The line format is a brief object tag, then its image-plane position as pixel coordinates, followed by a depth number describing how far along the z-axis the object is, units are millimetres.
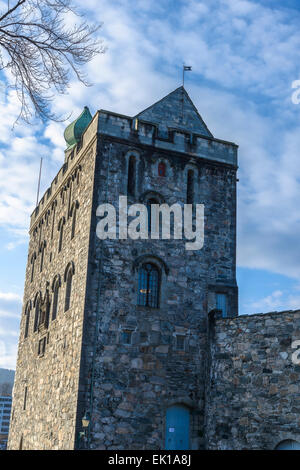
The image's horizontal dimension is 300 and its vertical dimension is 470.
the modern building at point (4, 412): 114969
